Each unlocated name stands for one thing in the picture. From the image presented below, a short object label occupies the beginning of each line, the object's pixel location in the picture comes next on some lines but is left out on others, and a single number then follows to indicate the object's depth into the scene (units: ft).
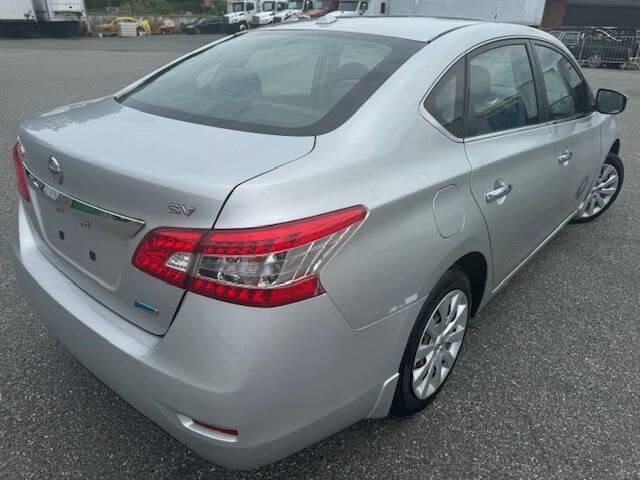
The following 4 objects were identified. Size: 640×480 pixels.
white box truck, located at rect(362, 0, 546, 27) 80.43
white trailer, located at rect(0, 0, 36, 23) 78.75
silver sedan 4.80
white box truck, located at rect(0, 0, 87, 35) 79.82
